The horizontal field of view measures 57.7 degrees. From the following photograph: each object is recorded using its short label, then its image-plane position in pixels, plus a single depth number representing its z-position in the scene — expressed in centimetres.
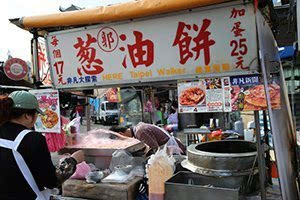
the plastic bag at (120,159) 321
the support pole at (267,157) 294
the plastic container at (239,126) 851
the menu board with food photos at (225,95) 206
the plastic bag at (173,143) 448
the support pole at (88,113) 402
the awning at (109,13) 226
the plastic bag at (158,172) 253
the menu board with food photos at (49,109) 315
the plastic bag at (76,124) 365
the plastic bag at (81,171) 306
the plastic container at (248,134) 652
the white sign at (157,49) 226
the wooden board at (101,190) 266
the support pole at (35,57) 314
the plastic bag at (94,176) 291
